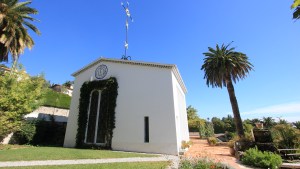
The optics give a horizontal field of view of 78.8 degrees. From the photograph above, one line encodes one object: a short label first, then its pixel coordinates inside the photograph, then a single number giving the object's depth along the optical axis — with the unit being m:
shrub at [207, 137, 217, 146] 21.77
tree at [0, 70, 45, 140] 16.94
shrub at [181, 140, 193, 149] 15.62
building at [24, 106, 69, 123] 22.35
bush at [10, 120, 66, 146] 18.75
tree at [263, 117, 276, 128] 48.09
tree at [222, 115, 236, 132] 45.87
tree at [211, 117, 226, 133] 50.50
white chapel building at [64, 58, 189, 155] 14.66
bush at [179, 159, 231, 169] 7.12
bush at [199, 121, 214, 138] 32.44
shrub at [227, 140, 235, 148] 13.44
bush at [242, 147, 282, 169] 8.78
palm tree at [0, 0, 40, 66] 19.19
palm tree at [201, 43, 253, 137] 22.61
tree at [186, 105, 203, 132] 46.31
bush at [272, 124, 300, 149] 11.94
